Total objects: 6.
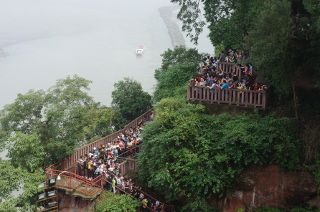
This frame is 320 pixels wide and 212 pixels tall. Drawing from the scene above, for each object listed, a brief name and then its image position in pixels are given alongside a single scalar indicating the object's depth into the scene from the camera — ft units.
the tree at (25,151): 71.87
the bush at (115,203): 65.46
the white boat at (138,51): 237.04
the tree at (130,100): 105.40
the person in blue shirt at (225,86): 71.03
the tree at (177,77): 86.63
